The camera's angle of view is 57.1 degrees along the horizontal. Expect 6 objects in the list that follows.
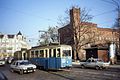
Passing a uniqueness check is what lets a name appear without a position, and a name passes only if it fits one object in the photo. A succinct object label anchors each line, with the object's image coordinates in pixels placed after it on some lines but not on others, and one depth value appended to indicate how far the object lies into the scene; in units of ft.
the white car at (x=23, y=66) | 41.31
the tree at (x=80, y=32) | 88.18
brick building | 88.87
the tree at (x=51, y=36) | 133.12
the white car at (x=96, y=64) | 49.46
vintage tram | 43.21
